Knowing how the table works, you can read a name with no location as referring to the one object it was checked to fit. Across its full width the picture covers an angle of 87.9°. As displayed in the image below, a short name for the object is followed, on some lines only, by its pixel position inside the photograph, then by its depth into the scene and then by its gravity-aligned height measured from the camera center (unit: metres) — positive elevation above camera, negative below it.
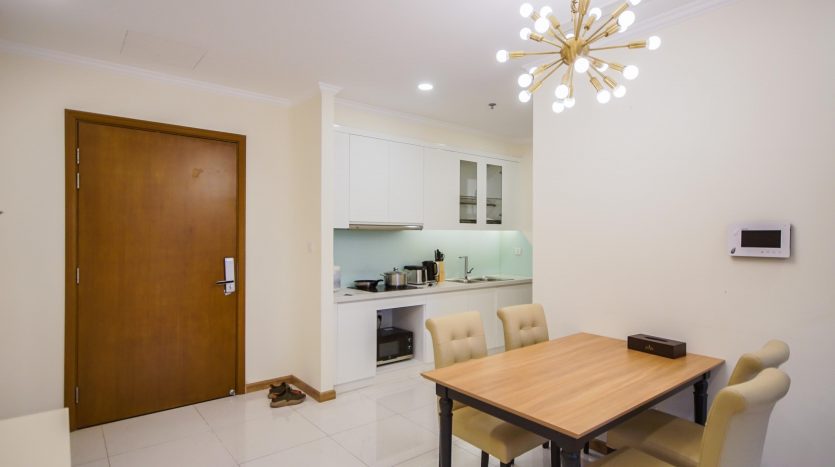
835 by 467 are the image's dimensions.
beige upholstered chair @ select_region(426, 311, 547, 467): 2.04 -0.97
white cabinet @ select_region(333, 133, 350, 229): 3.98 +0.47
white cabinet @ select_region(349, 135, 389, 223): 4.10 +0.49
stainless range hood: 4.15 +0.04
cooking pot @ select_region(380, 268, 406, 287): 4.55 -0.50
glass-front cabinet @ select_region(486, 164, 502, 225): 5.34 +0.45
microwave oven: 4.31 -1.17
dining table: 1.59 -0.68
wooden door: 3.18 -0.31
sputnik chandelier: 1.62 +0.75
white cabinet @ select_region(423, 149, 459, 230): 4.67 +0.45
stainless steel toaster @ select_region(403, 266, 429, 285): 4.78 -0.49
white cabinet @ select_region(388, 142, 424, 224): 4.38 +0.49
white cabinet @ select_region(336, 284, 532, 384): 3.89 -0.87
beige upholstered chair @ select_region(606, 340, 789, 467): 1.72 -0.95
